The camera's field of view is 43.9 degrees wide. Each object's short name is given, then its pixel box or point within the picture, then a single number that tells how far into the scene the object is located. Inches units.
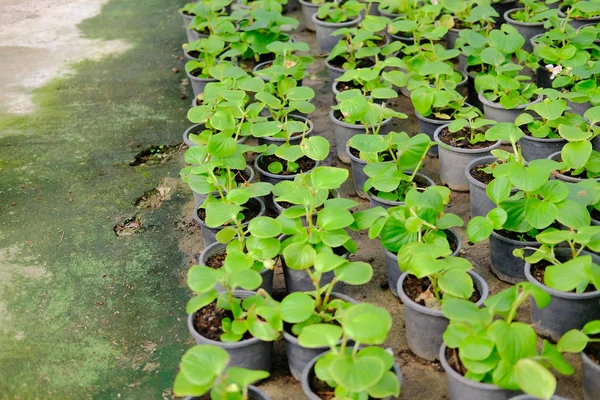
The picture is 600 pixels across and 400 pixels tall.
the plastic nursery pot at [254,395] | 84.7
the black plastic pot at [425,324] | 95.4
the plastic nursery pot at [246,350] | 93.0
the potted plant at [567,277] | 92.0
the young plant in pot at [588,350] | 84.5
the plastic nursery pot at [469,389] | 83.0
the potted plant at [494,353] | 77.9
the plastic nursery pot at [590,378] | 85.4
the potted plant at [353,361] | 79.7
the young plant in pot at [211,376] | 79.7
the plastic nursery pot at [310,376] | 85.3
